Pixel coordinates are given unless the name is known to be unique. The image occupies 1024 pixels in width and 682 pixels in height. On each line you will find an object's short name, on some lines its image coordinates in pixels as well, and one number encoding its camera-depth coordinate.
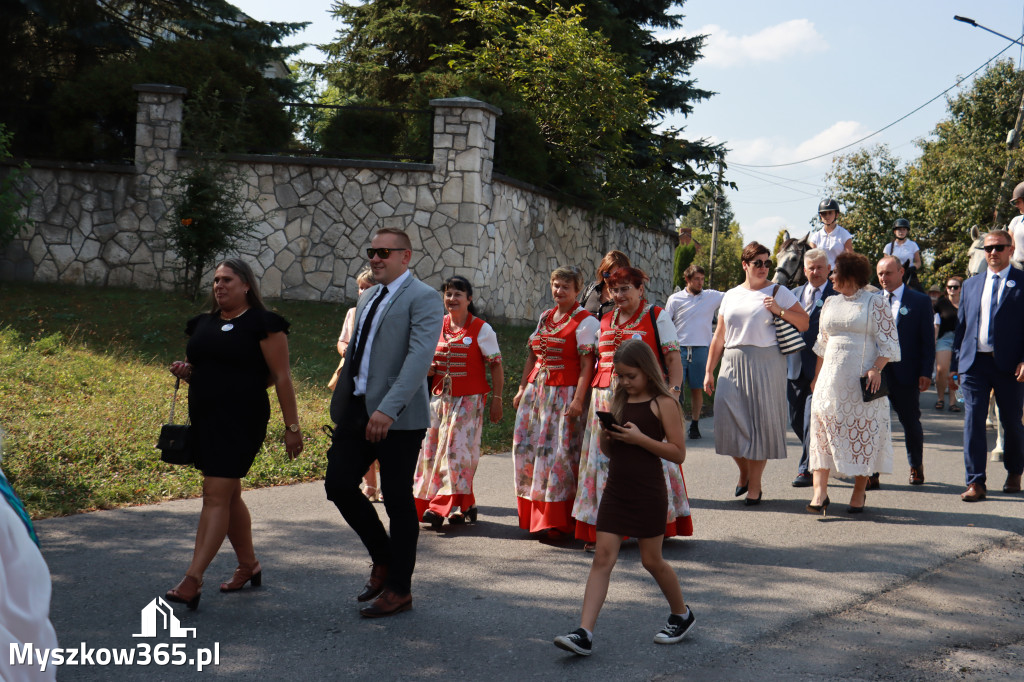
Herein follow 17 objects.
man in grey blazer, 5.03
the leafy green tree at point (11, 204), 14.36
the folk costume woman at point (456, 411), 6.93
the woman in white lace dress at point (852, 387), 7.42
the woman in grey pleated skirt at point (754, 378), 7.79
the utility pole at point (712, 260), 67.88
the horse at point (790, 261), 11.73
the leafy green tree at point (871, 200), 28.38
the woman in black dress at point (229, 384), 5.05
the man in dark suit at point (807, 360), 9.05
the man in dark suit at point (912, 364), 8.95
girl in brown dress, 4.54
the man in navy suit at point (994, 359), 8.22
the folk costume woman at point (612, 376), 6.46
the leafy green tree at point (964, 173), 27.22
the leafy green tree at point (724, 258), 71.88
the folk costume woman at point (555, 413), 6.69
